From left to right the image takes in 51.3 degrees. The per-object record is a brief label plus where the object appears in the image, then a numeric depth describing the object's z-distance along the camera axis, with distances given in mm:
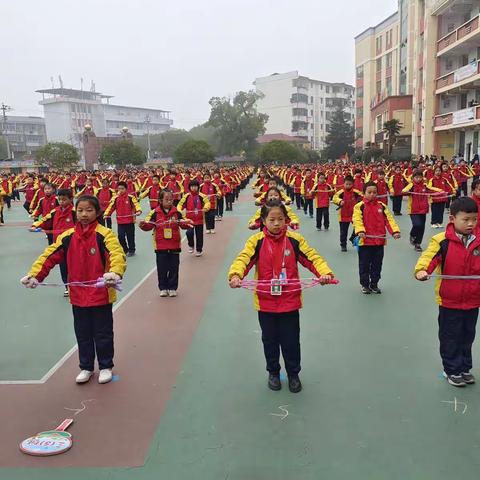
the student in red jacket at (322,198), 12305
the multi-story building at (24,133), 96500
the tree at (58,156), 47844
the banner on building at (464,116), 25312
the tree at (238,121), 64875
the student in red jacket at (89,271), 4191
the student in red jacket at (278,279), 3922
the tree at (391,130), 35872
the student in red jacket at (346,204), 9766
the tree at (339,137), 60000
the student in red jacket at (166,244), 6848
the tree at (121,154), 50375
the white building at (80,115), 93938
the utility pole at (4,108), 70125
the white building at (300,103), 81938
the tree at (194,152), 50938
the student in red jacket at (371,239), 6684
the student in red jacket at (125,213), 9695
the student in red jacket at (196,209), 9660
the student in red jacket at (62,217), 6844
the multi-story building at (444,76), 26844
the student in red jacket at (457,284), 3854
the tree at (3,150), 79912
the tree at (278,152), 55938
